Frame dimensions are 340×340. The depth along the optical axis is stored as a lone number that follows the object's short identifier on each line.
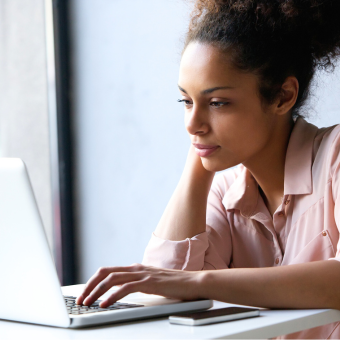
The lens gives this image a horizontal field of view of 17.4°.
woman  1.96
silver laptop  1.48
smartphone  1.51
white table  1.46
